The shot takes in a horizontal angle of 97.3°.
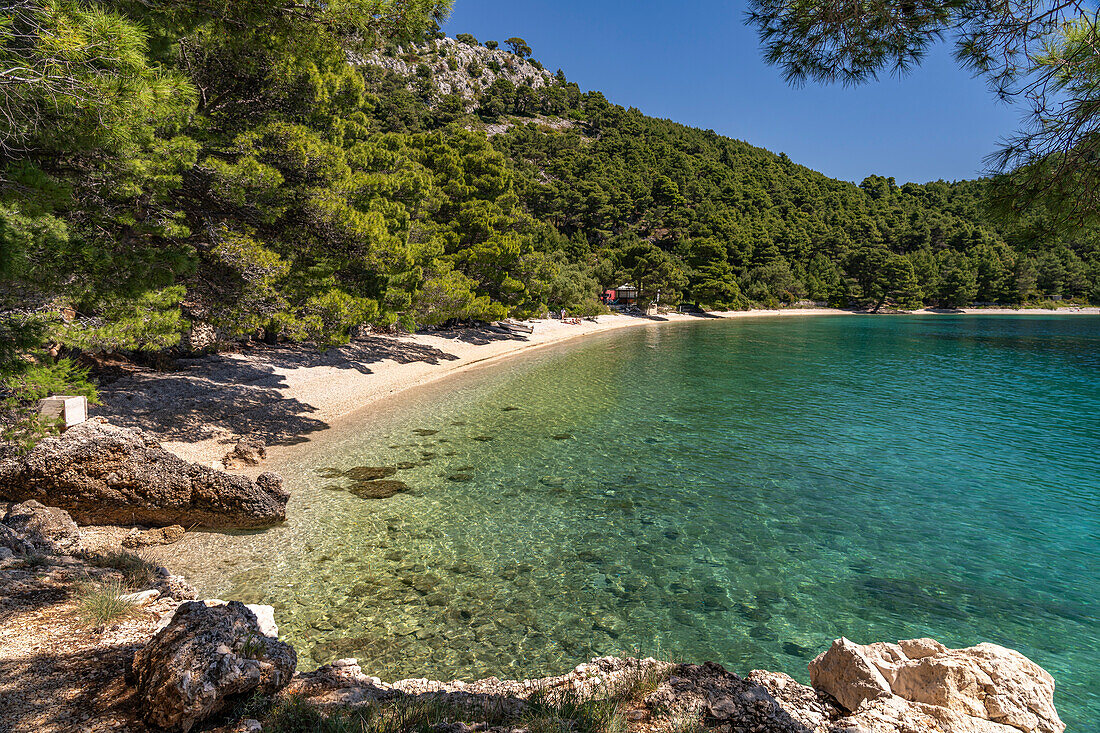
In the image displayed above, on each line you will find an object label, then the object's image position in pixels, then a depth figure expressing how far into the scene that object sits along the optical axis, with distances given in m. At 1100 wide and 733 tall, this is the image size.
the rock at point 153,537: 7.35
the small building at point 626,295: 68.88
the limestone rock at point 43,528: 5.81
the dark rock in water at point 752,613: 6.54
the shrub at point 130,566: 5.59
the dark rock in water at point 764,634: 6.15
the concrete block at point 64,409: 7.80
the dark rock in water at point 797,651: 5.81
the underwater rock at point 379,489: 9.95
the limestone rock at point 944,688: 3.44
